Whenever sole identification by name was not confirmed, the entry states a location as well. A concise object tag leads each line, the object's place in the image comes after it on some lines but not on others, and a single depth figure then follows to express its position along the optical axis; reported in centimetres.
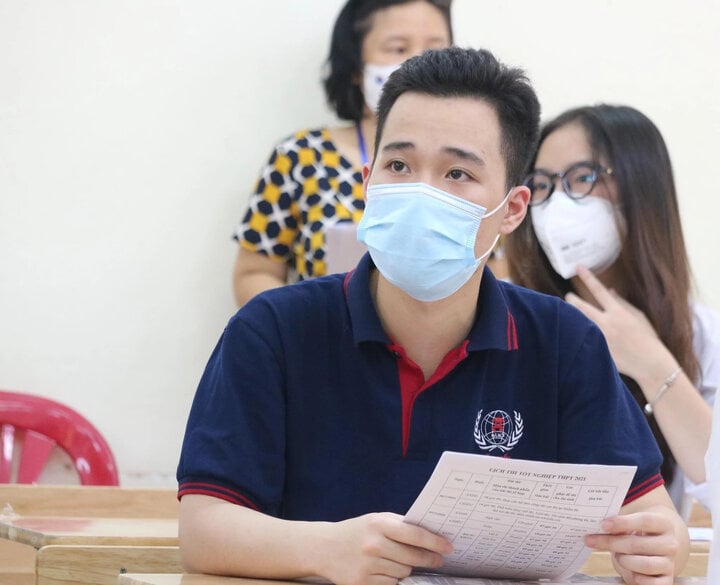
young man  260
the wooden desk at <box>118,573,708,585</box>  238
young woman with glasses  326
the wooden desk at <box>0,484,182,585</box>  250
